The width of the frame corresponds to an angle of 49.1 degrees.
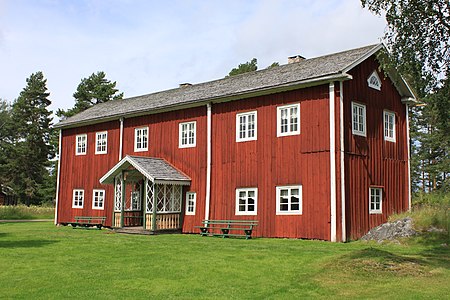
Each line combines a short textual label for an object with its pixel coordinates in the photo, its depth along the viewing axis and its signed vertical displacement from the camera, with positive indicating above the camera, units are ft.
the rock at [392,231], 54.87 -3.03
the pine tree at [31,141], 182.39 +22.49
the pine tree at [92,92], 174.60 +38.94
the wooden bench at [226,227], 63.62 -3.29
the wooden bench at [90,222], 84.74 -3.62
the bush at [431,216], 55.31 -1.38
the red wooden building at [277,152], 58.90 +6.96
